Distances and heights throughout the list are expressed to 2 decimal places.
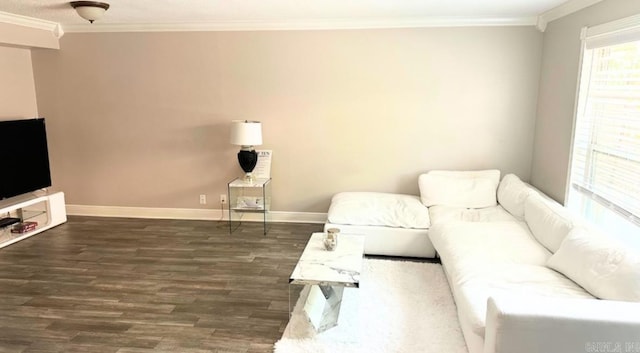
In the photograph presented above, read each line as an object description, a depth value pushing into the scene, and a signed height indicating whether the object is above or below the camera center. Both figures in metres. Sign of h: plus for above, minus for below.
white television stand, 4.50 -1.15
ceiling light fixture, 3.60 +0.89
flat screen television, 4.43 -0.47
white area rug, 2.65 -1.39
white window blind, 2.88 -0.14
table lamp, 4.63 -0.26
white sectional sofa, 1.97 -0.95
